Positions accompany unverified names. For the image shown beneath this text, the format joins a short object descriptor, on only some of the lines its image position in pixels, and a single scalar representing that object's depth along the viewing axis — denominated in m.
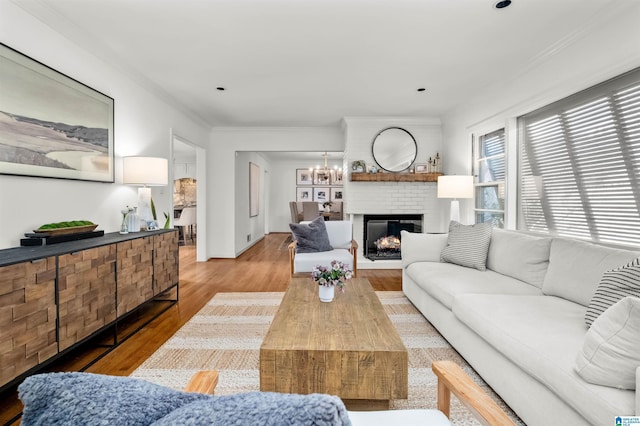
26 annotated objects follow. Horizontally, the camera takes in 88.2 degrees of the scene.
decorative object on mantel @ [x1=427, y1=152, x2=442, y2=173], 5.38
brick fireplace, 5.40
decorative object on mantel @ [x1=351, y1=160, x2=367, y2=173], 5.36
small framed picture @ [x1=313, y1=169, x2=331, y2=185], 10.60
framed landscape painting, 2.09
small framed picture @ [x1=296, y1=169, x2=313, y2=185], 10.70
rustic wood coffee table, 1.58
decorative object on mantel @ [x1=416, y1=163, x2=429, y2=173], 5.45
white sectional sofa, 1.32
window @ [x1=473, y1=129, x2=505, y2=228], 3.88
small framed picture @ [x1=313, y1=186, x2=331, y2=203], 10.72
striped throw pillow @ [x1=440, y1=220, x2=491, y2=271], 3.09
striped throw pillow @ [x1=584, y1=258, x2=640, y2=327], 1.53
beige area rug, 1.95
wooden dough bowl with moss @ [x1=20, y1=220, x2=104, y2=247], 2.18
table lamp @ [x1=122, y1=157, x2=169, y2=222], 3.13
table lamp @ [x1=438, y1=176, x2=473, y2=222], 4.08
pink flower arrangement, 2.28
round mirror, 5.43
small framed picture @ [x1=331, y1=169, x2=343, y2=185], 10.56
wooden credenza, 1.67
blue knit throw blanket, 0.41
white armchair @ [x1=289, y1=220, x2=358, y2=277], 3.72
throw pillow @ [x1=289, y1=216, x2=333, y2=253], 4.14
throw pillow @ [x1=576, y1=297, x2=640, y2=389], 1.17
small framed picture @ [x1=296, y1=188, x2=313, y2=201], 10.73
